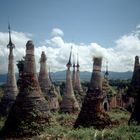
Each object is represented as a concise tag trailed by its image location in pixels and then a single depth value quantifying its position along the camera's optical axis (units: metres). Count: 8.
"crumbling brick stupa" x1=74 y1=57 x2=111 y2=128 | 12.99
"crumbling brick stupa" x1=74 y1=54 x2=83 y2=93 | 24.60
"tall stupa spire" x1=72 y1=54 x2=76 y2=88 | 25.21
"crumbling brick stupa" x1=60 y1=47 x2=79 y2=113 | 18.52
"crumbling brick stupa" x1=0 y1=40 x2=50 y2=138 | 11.59
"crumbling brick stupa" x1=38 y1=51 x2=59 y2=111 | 18.99
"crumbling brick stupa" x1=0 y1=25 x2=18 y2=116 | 15.77
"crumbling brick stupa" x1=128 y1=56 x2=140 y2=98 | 22.47
